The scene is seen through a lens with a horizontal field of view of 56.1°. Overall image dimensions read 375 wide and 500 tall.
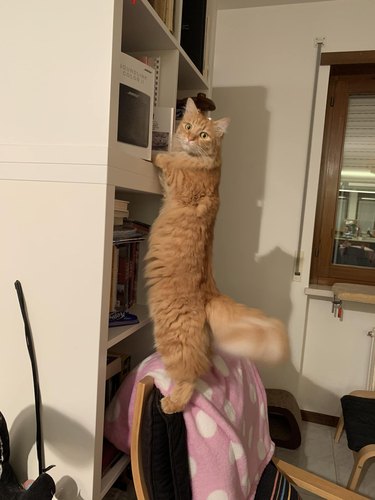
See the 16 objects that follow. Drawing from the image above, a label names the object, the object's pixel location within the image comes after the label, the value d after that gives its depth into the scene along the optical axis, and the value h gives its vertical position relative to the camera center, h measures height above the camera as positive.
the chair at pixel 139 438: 0.86 -0.55
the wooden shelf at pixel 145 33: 1.00 +0.57
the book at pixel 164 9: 1.16 +0.67
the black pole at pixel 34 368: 0.92 -0.43
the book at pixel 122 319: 1.11 -0.35
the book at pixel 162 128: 1.19 +0.28
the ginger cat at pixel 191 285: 0.96 -0.22
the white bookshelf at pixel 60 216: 0.85 -0.03
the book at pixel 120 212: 1.08 -0.01
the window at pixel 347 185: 2.04 +0.23
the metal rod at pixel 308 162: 1.92 +0.34
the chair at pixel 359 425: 1.49 -0.91
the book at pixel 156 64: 1.23 +0.51
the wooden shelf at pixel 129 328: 1.00 -0.37
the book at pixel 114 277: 1.14 -0.22
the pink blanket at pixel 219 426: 0.94 -0.62
